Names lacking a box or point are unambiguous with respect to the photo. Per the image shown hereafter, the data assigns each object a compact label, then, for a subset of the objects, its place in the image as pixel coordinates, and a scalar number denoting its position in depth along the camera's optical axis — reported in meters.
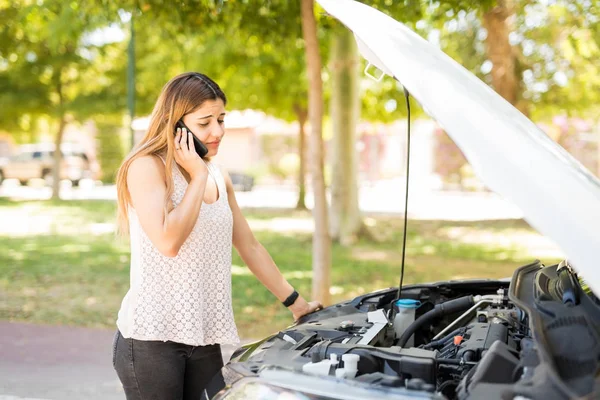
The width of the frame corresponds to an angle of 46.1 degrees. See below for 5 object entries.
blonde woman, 2.61
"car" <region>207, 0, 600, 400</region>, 1.80
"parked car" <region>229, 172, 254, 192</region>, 28.09
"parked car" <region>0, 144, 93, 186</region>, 32.09
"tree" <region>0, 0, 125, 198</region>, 20.50
